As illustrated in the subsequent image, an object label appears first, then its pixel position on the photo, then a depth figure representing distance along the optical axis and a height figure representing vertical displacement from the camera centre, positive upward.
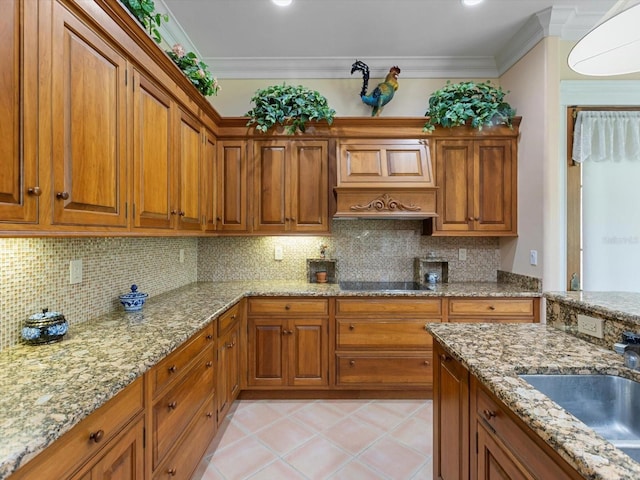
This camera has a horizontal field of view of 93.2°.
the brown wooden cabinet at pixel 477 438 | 0.81 -0.67
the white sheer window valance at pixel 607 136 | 2.62 +0.91
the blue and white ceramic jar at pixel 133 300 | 1.86 -0.38
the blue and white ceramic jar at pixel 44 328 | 1.28 -0.38
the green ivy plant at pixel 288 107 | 2.68 +1.18
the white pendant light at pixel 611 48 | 1.10 +0.76
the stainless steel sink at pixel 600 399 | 1.01 -0.55
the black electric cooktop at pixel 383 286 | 2.86 -0.45
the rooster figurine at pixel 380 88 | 2.93 +1.49
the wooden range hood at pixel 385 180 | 2.68 +0.54
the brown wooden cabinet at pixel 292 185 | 2.82 +0.52
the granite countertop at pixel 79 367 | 0.74 -0.46
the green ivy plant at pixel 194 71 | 2.03 +1.21
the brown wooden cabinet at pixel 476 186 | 2.81 +0.51
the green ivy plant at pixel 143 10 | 1.48 +1.16
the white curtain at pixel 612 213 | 2.64 +0.24
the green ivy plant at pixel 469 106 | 2.69 +1.20
